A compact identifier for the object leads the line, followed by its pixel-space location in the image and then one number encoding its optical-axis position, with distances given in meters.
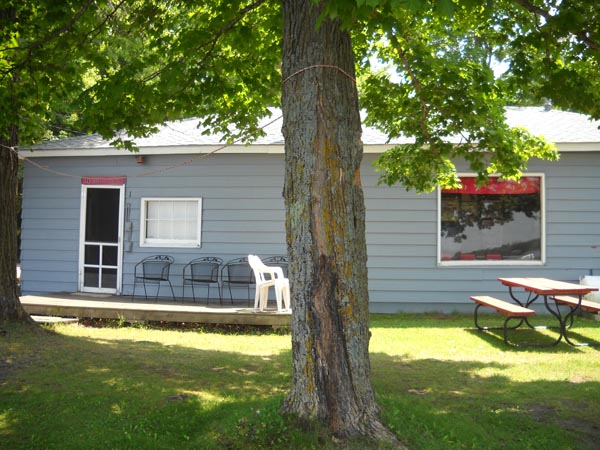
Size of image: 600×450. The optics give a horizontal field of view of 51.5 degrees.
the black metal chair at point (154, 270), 12.57
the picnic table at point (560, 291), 8.56
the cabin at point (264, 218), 12.05
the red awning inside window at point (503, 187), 12.20
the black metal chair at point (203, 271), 12.38
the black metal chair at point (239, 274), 12.29
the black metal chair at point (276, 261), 12.30
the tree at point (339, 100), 4.46
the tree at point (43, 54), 6.65
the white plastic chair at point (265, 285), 10.36
